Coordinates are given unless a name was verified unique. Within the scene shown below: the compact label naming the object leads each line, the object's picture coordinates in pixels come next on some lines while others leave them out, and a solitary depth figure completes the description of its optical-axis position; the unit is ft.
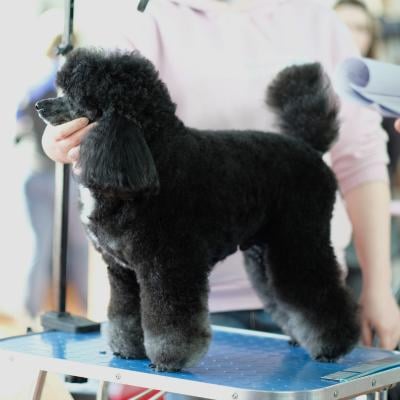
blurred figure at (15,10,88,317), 10.43
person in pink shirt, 6.83
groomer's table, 5.62
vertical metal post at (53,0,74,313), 7.12
